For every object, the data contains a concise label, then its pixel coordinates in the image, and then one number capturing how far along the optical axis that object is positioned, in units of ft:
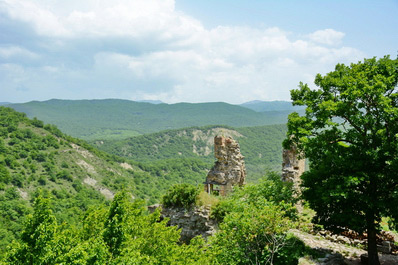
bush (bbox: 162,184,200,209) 63.67
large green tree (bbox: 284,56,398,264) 37.06
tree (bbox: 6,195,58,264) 33.94
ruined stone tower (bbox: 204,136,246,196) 76.02
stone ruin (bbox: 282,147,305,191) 65.82
